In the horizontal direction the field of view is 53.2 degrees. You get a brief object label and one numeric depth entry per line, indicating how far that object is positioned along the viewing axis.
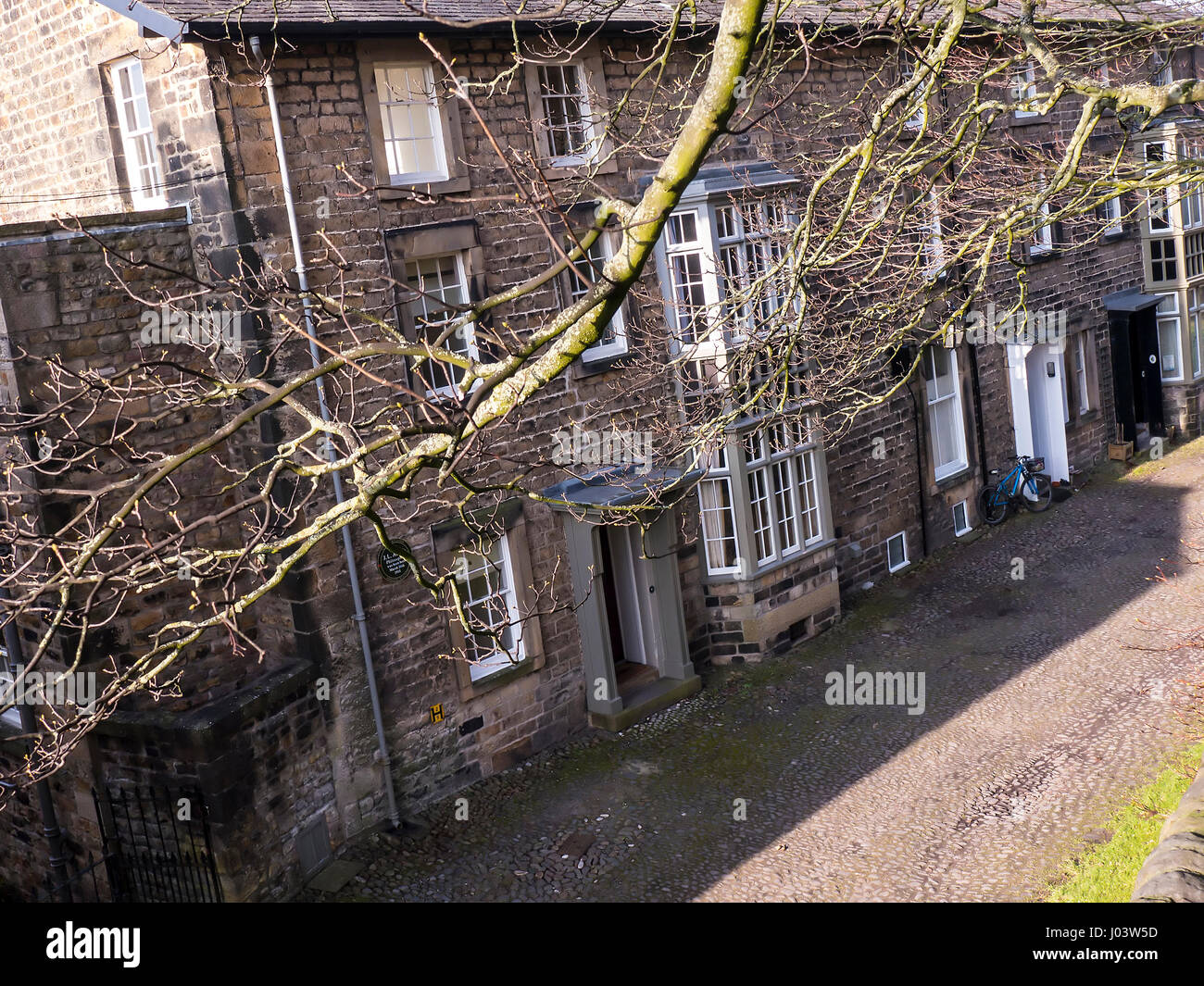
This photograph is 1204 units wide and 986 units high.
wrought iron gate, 10.79
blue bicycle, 20.97
